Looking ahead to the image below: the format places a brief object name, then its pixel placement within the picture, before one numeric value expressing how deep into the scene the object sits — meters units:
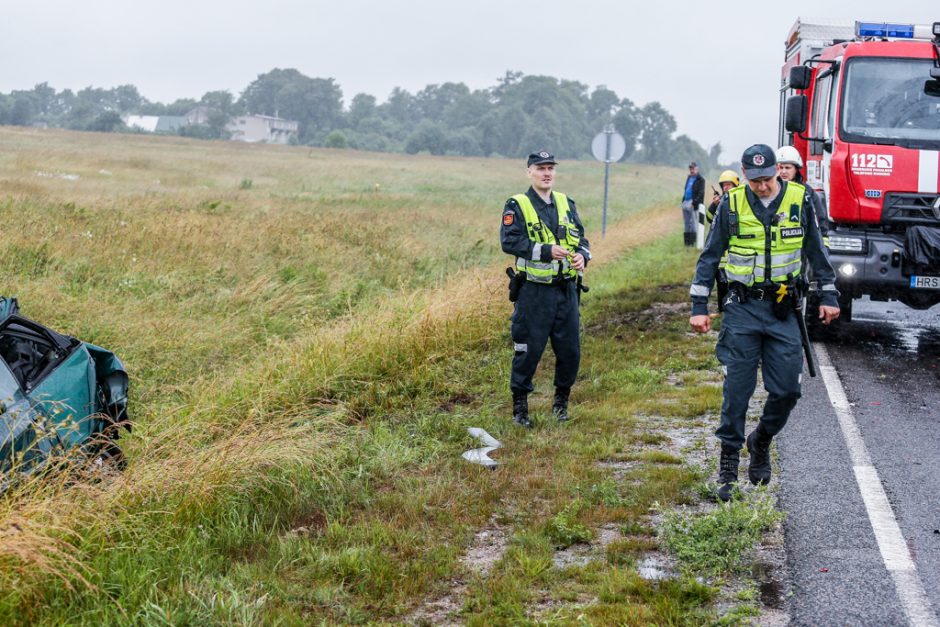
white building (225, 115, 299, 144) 135.75
